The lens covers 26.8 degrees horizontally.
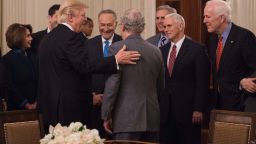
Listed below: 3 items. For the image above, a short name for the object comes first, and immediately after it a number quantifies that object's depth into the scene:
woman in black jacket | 5.10
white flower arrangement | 2.45
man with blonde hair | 4.01
